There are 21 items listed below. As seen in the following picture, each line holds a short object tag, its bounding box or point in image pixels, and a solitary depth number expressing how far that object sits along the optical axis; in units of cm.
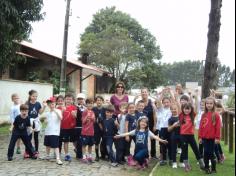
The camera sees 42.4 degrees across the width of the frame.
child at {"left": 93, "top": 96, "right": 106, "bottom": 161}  712
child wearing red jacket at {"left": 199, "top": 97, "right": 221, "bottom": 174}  605
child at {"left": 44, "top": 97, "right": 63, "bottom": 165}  691
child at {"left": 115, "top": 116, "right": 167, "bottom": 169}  651
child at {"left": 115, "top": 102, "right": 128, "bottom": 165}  689
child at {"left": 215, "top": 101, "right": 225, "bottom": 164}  687
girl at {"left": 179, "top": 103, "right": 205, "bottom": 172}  645
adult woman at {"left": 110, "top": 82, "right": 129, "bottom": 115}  728
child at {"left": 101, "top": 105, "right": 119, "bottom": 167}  700
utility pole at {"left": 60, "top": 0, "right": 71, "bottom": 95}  1469
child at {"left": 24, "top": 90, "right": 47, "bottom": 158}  740
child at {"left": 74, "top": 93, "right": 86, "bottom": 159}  715
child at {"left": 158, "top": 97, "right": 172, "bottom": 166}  694
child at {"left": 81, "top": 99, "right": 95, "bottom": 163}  701
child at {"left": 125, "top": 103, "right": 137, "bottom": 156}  690
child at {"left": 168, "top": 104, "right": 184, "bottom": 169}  670
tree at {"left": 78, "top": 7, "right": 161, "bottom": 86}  3177
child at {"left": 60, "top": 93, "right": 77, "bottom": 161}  711
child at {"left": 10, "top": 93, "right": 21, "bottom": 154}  809
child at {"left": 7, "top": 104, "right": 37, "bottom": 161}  704
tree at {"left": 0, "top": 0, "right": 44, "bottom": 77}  985
